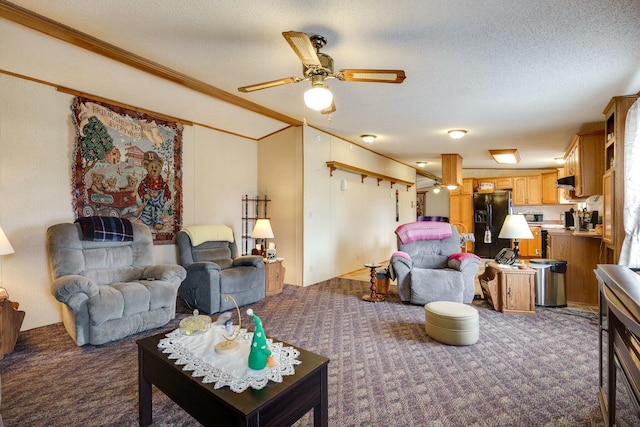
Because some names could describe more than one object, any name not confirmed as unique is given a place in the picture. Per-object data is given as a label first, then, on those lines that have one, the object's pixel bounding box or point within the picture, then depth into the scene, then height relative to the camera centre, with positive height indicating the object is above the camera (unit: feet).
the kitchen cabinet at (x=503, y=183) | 27.43 +2.60
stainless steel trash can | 12.77 -2.88
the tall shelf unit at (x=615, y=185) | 11.03 +0.99
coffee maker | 18.67 -0.43
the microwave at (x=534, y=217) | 26.45 -0.39
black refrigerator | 26.32 -0.39
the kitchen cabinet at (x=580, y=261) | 13.21 -2.09
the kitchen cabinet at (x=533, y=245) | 25.68 -2.70
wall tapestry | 11.41 +1.89
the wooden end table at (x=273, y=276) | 14.46 -2.96
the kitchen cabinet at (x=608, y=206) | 11.49 +0.24
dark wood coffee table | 4.04 -2.59
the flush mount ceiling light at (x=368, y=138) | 18.10 +4.37
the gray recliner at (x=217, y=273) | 11.88 -2.36
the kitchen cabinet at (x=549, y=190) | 25.55 +1.86
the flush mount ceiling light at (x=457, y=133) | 16.27 +4.14
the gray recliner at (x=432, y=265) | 12.80 -2.31
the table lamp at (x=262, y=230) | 14.83 -0.79
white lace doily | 4.44 -2.33
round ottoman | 9.05 -3.26
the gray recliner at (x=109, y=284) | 8.80 -2.21
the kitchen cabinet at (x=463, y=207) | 28.25 +0.51
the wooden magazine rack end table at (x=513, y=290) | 11.80 -2.97
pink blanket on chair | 14.92 -0.91
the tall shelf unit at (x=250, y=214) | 17.30 -0.03
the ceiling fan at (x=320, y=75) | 7.38 +3.48
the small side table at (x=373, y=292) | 13.74 -3.50
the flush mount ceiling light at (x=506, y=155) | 20.91 +3.98
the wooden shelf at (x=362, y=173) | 17.71 +2.63
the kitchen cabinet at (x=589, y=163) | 14.12 +2.26
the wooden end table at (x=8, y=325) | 8.19 -3.00
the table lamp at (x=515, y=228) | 12.04 -0.61
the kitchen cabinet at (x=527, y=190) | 26.40 +1.87
